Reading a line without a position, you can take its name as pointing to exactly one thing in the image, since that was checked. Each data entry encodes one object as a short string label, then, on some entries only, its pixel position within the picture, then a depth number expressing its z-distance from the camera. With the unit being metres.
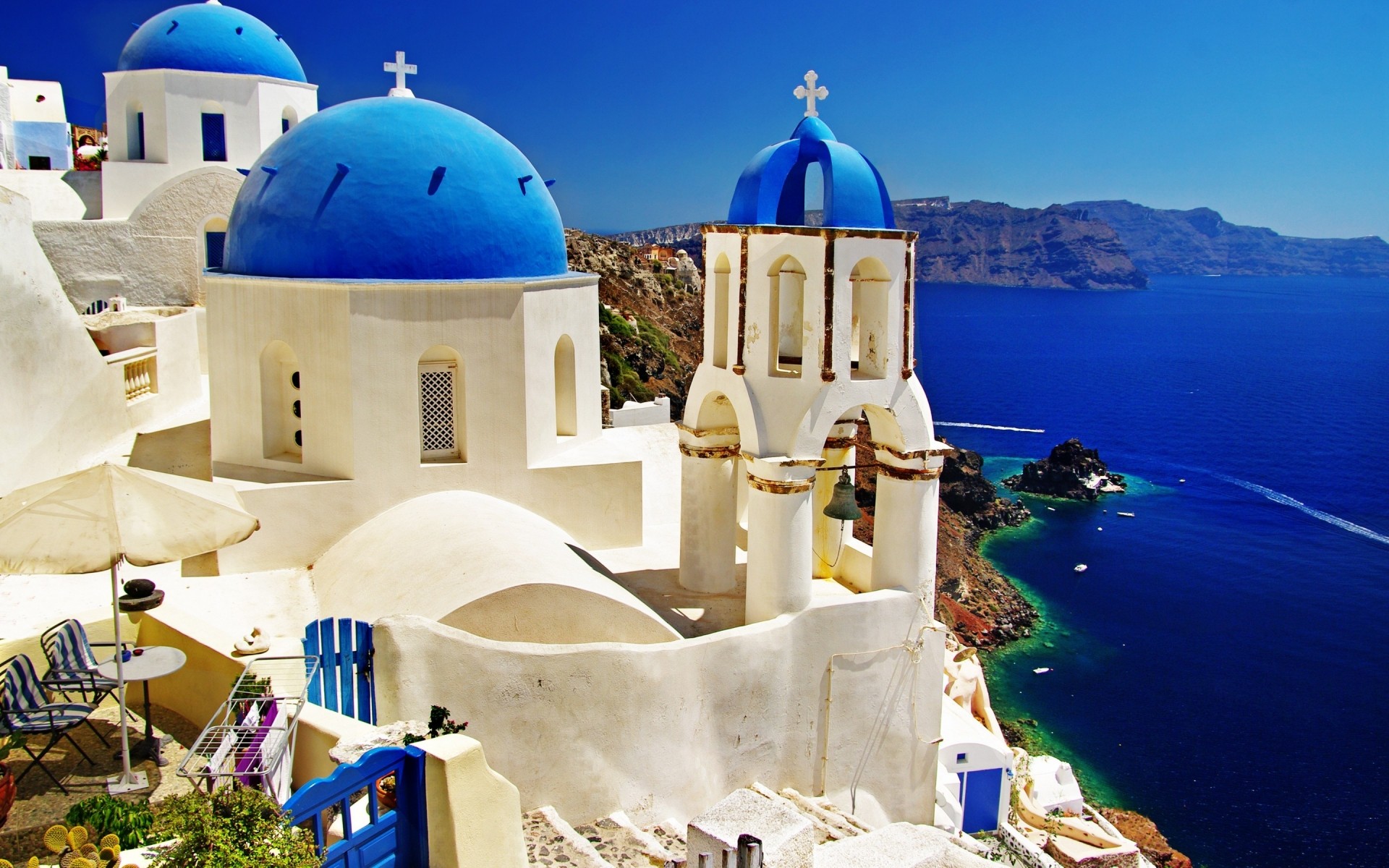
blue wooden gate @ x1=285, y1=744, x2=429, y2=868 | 5.98
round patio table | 7.46
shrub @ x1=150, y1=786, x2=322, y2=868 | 5.24
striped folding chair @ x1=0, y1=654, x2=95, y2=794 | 7.13
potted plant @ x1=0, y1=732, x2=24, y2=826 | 6.63
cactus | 6.18
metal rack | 6.70
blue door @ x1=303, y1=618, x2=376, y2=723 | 8.69
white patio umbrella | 7.07
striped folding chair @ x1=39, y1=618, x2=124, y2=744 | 7.66
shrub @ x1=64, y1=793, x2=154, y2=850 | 6.60
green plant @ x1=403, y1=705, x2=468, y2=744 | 8.60
